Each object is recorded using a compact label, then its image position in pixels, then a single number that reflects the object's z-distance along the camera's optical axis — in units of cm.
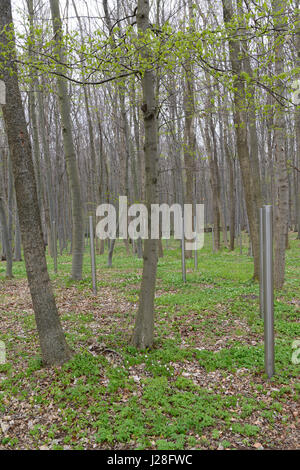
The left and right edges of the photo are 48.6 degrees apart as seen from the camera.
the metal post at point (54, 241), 1003
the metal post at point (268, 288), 397
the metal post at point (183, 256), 878
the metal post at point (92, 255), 751
